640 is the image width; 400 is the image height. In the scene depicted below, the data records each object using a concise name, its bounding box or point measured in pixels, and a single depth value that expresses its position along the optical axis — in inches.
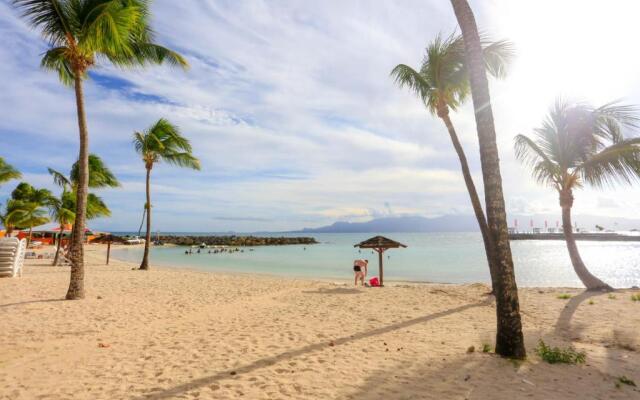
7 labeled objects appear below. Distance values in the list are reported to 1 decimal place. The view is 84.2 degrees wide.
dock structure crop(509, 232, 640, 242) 3412.9
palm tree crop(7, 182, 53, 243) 1182.3
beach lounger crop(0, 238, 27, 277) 608.1
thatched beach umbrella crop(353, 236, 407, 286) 649.0
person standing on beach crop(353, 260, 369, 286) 669.3
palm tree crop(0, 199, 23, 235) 1140.3
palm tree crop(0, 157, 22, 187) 906.1
